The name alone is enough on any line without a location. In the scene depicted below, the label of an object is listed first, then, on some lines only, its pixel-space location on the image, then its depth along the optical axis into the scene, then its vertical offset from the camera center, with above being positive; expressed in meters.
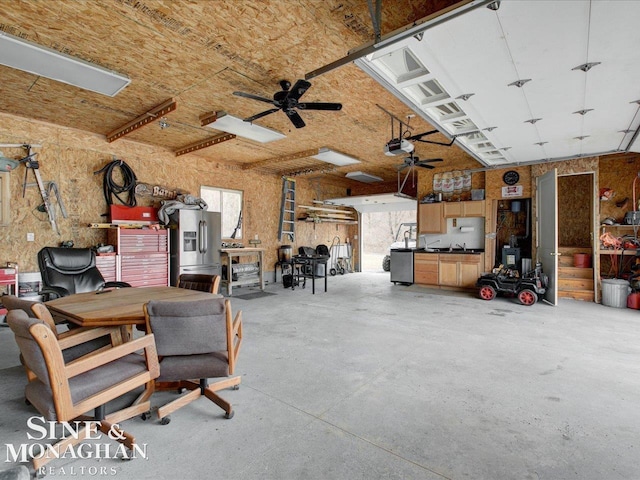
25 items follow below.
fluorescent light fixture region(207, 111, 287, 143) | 4.74 +1.75
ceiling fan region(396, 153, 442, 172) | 6.15 +1.47
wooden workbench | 7.07 -0.66
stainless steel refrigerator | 6.27 -0.08
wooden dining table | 2.13 -0.51
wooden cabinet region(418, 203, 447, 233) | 8.09 +0.49
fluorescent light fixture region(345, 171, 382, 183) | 8.98 +1.79
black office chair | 3.83 -0.42
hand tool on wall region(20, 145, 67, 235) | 4.98 +0.78
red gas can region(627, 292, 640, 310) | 5.60 -1.10
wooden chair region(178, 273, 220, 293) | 3.18 -0.46
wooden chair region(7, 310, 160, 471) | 1.55 -0.79
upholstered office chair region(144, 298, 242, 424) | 1.97 -0.64
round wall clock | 7.14 +1.35
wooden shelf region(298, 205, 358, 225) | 9.89 +0.74
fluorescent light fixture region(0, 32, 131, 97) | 2.96 +1.75
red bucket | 6.69 -0.47
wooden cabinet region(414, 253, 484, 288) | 7.33 -0.73
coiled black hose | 5.82 +1.00
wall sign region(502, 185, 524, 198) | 7.11 +1.04
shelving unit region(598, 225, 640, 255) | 6.08 +0.09
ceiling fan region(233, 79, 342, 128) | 3.31 +1.50
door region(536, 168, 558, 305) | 5.66 +0.15
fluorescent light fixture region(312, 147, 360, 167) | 6.55 +1.75
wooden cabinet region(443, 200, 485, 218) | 7.59 +0.69
